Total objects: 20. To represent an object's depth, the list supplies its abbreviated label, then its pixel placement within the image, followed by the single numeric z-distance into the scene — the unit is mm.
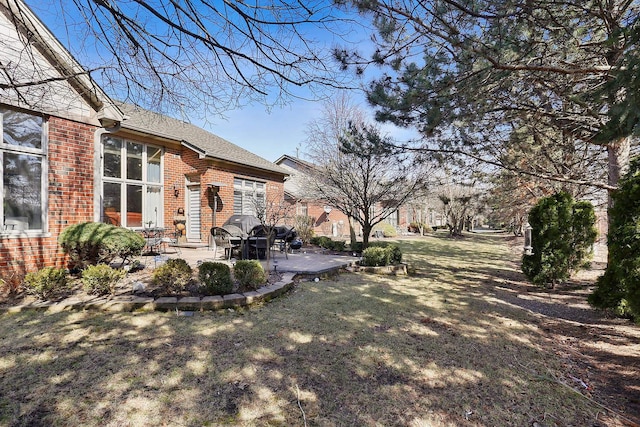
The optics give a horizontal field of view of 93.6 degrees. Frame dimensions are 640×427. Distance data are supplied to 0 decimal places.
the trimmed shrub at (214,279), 4938
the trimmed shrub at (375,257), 8602
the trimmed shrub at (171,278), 4840
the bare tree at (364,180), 8656
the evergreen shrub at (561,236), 6301
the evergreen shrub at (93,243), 5578
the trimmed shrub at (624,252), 3418
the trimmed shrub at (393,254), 8906
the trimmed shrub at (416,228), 30627
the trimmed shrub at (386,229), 24391
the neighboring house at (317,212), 22236
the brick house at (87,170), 5154
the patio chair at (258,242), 8362
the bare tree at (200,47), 2736
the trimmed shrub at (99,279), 4676
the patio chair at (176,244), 9850
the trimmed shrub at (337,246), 12164
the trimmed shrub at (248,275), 5387
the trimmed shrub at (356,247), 11344
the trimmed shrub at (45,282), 4531
